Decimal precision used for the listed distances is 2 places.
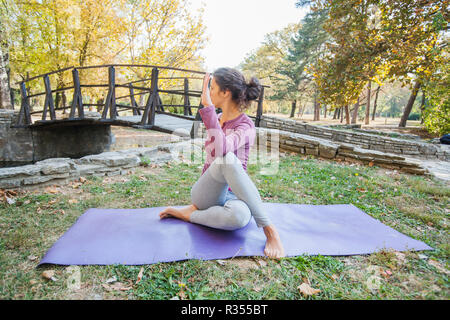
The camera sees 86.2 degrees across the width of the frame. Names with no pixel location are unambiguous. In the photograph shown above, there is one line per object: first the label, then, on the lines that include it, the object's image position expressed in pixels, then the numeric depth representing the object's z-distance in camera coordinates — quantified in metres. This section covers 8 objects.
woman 1.92
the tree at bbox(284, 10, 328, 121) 20.19
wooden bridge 5.43
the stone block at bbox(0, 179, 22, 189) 3.23
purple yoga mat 1.92
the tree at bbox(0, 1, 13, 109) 9.48
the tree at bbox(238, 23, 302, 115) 24.08
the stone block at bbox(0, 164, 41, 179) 3.26
